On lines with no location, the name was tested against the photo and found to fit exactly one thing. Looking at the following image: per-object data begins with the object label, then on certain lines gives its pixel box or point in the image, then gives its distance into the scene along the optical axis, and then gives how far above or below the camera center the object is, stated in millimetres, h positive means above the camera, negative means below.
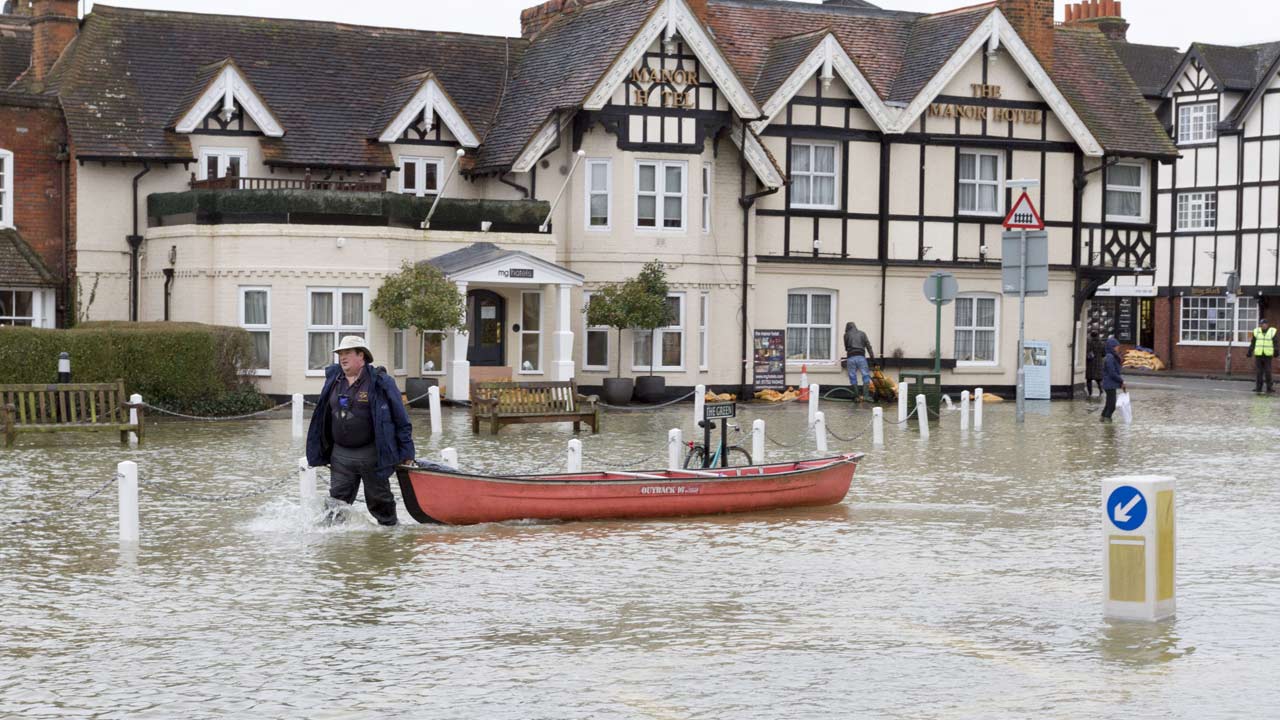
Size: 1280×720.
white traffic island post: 12414 -1585
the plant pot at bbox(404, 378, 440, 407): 34844 -1414
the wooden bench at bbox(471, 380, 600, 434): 28781 -1429
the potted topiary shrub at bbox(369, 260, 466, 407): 34062 +267
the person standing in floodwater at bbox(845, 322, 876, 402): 38500 -662
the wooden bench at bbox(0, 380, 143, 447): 25203 -1434
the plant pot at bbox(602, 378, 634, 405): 37375 -1515
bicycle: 20016 -1568
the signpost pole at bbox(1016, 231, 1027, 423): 30828 +358
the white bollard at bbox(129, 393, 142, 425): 25383 -1420
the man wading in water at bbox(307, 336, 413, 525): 16234 -1042
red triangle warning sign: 32375 +1983
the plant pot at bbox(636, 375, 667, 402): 38000 -1450
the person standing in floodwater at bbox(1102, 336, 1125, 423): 32406 -863
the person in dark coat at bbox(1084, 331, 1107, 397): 44000 -900
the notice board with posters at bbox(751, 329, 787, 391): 40344 -851
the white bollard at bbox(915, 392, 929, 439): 28767 -1496
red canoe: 16812 -1729
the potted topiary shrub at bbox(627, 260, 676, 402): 37219 +193
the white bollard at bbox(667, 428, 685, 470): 20797 -1506
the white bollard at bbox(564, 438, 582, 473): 19484 -1525
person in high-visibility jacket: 44500 -636
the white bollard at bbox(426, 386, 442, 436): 28453 -1461
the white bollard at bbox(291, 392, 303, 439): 27516 -1528
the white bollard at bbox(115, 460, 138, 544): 15562 -1693
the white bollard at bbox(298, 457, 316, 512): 16984 -1632
